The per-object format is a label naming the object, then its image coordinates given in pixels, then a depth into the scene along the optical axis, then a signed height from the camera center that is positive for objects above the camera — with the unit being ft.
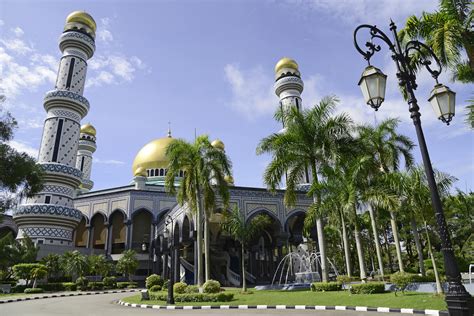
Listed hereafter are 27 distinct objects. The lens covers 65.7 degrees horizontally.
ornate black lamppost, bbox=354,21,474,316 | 18.11 +9.95
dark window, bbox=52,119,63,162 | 129.70 +48.75
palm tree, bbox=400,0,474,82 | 35.58 +24.24
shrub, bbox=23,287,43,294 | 92.79 -0.98
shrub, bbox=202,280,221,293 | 55.22 -0.69
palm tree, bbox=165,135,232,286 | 67.62 +19.71
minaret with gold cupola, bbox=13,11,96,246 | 121.80 +47.64
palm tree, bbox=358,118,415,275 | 69.10 +24.37
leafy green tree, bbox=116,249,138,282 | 117.39 +6.36
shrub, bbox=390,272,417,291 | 42.96 -0.13
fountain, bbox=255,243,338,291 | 70.44 +2.50
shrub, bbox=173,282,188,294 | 58.48 -0.79
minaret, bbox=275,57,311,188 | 169.78 +87.63
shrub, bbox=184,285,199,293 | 58.78 -0.99
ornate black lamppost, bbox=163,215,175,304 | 50.97 -0.73
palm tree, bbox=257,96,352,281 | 60.23 +21.33
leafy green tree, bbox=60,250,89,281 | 104.27 +5.97
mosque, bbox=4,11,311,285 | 120.98 +25.05
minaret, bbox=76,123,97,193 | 198.54 +68.52
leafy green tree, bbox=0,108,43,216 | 58.23 +17.77
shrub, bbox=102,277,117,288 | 110.70 +0.69
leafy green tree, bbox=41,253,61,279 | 106.63 +6.55
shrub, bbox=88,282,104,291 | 105.60 -0.33
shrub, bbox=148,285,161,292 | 77.71 -0.93
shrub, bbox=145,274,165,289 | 85.55 +0.54
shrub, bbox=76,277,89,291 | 103.35 +0.53
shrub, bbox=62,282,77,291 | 102.29 -0.22
